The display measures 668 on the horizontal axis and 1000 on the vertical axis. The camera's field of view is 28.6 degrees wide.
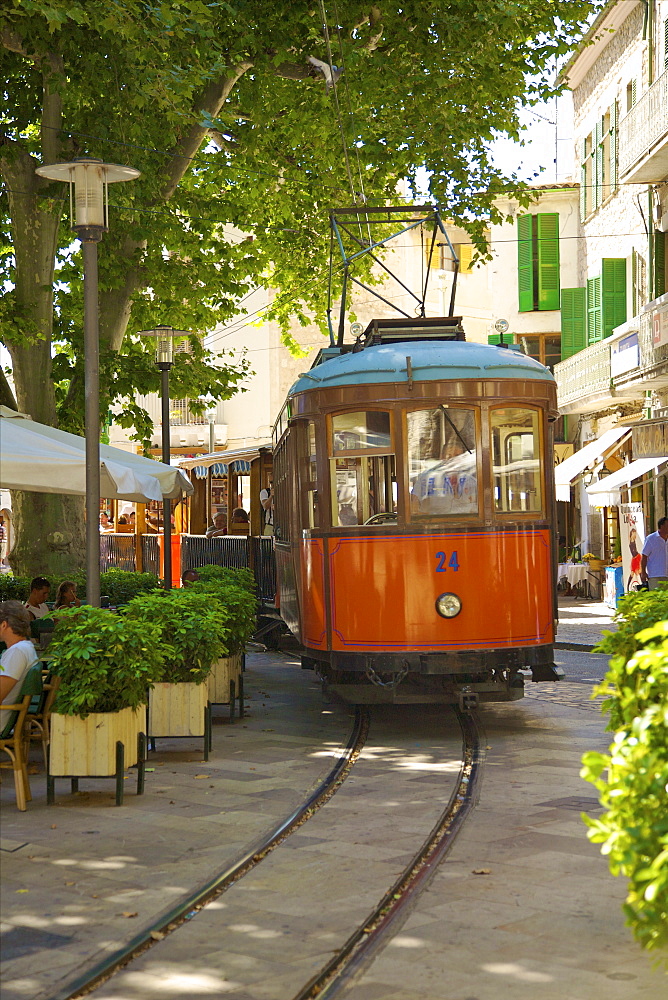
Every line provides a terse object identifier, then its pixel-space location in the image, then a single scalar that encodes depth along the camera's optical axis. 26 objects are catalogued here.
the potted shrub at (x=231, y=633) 12.07
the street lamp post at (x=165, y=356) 16.94
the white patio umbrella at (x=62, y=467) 9.27
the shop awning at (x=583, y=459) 29.19
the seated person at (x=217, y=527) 22.86
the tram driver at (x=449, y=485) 10.97
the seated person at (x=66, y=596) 11.99
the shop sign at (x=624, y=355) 26.06
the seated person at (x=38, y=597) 12.22
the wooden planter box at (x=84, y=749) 8.22
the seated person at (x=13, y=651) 8.30
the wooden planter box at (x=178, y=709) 9.83
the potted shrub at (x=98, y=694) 8.23
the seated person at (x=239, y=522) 21.70
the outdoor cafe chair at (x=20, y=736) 8.03
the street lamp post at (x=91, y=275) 9.59
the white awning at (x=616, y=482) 23.47
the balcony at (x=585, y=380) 28.84
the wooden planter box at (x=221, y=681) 12.05
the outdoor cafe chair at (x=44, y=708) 8.49
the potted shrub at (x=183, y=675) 9.84
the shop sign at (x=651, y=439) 24.02
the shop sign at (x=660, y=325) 23.84
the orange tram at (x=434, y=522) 10.87
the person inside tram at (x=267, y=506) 19.70
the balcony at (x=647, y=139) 23.55
